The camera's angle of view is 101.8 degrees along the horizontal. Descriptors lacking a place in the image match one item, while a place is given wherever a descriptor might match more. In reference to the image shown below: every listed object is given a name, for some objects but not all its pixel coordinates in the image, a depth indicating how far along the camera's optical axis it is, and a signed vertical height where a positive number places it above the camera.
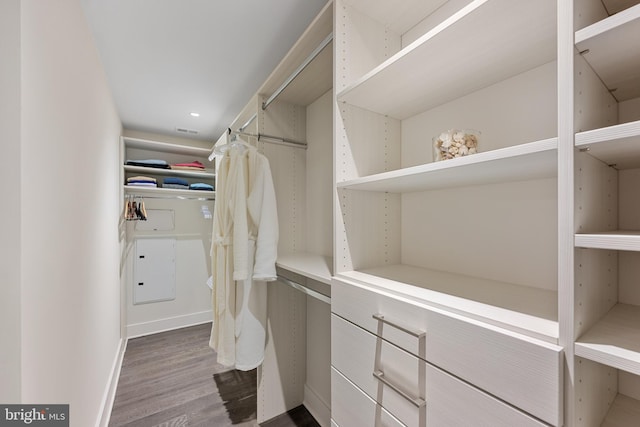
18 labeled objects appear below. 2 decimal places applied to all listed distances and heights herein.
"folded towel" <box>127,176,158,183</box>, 3.04 +0.42
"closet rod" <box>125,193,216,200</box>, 3.18 +0.22
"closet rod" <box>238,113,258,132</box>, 2.05 +0.76
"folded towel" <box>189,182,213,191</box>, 3.38 +0.36
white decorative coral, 0.80 +0.22
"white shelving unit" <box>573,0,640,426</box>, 0.46 +0.01
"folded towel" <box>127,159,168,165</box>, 3.11 +0.63
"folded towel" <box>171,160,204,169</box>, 3.40 +0.66
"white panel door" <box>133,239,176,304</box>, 3.26 -0.73
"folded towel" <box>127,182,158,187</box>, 3.05 +0.36
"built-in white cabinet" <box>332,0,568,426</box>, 0.58 +0.00
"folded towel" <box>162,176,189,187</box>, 3.24 +0.43
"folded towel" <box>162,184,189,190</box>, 3.25 +0.35
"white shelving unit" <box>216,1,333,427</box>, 1.79 -0.14
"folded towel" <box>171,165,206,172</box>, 3.34 +0.60
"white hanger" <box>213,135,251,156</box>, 1.70 +0.46
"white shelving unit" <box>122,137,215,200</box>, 3.08 +0.56
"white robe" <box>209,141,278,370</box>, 1.56 -0.27
